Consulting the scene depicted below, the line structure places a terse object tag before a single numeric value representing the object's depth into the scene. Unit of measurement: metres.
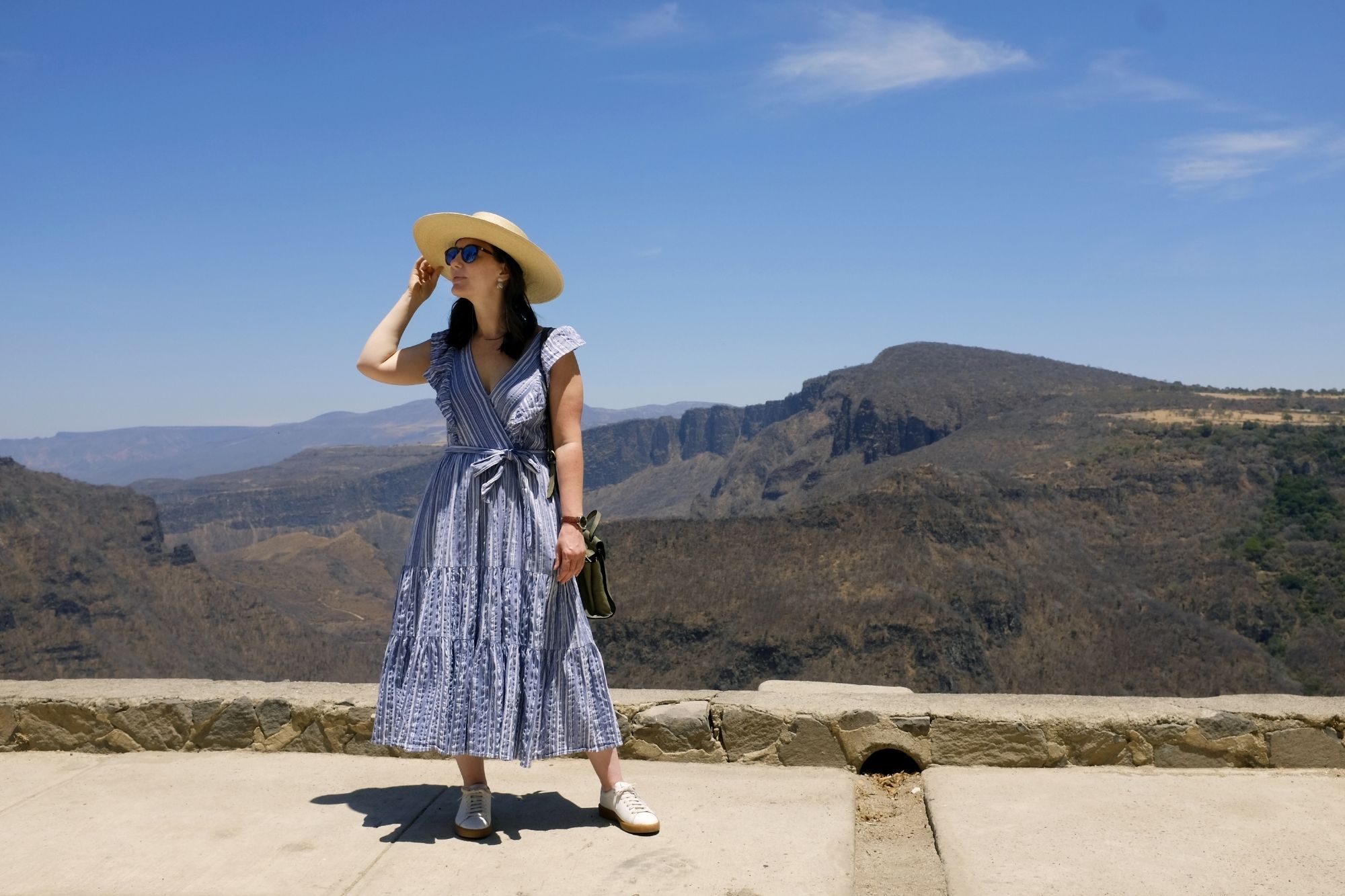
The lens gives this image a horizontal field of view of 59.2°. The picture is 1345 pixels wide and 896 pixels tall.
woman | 3.38
